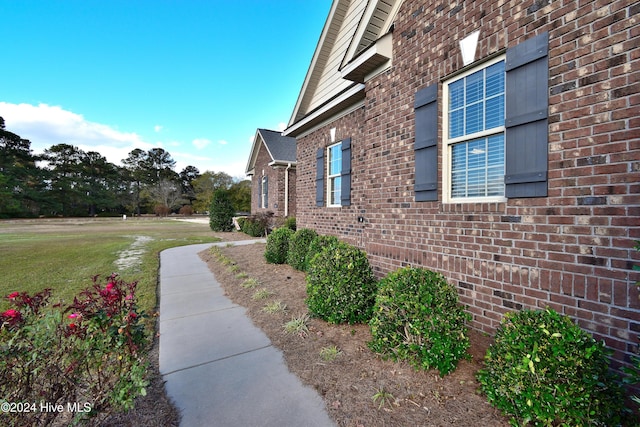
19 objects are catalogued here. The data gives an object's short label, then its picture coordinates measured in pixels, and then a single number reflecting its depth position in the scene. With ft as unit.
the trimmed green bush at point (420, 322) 8.14
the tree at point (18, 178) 116.16
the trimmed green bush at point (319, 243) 17.13
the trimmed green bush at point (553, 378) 5.44
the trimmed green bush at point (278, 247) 24.35
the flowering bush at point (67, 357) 5.16
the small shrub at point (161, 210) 148.97
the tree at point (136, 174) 174.19
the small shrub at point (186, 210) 164.04
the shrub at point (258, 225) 47.98
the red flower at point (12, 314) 5.37
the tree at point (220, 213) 58.80
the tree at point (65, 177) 140.05
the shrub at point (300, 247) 21.65
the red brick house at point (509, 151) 6.90
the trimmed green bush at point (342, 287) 11.90
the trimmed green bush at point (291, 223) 40.52
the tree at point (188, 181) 191.32
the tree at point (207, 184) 155.43
